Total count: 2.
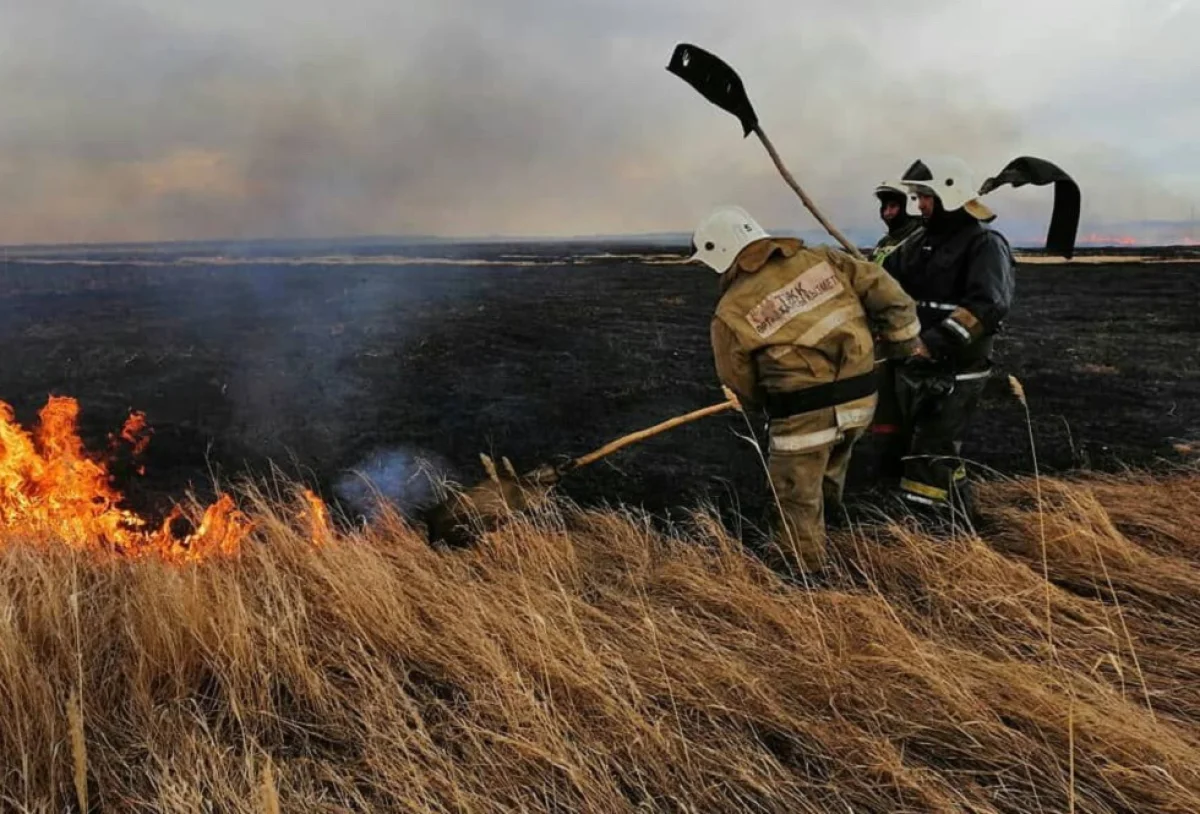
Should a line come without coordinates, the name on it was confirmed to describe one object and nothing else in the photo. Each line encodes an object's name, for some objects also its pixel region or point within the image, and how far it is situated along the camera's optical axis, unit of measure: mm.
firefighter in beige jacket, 3578
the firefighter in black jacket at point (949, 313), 4312
